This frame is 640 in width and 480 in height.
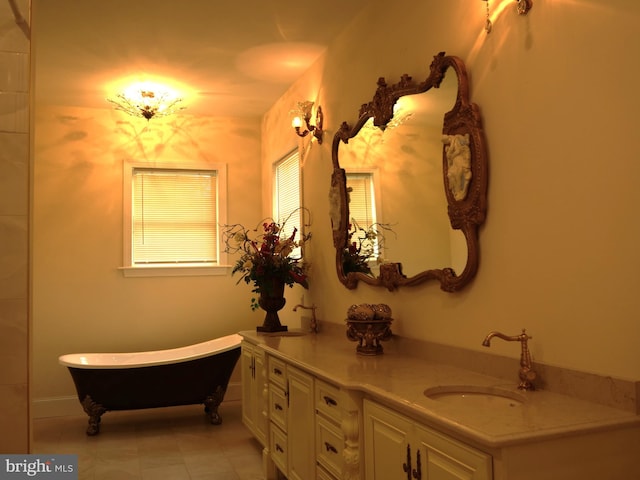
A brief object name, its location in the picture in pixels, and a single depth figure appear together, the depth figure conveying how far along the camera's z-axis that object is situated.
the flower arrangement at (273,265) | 4.55
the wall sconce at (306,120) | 4.42
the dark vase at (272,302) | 4.58
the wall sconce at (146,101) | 5.20
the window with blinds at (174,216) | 5.93
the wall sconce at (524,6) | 2.28
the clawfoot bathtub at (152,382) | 4.81
